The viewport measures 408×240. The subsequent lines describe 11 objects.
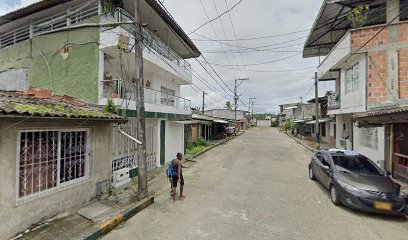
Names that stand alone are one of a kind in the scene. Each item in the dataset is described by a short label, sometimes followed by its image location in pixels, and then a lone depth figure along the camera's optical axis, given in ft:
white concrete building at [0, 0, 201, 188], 29.71
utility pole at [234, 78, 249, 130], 135.95
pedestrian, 23.65
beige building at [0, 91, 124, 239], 15.33
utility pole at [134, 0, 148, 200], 23.20
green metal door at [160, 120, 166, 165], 41.98
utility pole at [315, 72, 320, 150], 66.06
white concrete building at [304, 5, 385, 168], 39.40
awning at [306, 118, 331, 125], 78.83
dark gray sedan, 19.13
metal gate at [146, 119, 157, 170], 38.50
